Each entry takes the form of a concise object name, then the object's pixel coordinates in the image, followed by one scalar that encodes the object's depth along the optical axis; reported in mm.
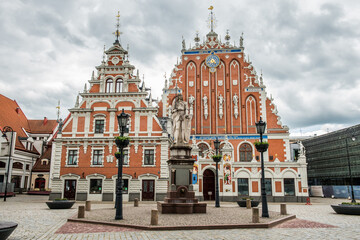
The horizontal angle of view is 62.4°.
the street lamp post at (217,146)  20822
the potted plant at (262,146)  14969
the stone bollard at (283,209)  15258
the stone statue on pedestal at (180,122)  16750
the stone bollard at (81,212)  13281
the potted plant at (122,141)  14045
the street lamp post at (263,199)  13687
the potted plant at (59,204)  19031
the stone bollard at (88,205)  17014
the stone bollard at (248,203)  19250
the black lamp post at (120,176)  12623
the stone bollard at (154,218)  11055
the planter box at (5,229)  7461
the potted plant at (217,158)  21594
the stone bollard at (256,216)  11742
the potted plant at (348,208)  16000
